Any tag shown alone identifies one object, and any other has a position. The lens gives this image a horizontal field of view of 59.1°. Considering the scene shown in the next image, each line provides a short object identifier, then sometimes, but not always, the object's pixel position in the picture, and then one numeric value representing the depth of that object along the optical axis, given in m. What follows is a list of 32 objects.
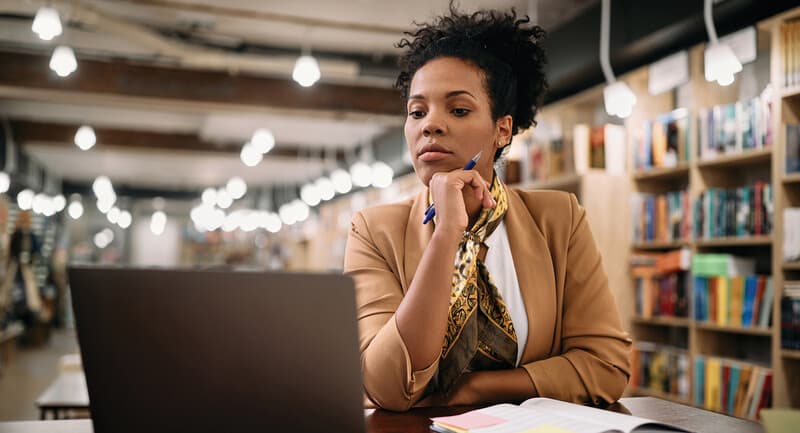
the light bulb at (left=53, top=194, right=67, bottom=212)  13.49
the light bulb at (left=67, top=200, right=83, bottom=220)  13.52
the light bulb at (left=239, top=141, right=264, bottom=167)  7.89
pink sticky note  1.07
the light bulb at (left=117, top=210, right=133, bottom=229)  17.38
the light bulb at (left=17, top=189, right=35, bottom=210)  11.65
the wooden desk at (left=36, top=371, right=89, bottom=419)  3.50
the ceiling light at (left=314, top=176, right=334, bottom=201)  10.34
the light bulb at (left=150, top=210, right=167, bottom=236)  19.30
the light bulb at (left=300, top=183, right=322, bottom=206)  10.87
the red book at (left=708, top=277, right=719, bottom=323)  4.28
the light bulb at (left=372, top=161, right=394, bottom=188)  7.82
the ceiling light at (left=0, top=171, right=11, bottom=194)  8.97
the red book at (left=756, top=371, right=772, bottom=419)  3.84
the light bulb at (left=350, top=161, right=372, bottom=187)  8.04
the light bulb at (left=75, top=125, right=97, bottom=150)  7.37
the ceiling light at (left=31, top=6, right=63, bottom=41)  4.10
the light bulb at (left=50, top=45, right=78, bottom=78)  4.75
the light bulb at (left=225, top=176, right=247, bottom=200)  11.47
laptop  0.82
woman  1.32
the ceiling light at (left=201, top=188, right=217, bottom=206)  13.48
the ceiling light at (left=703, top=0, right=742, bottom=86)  3.28
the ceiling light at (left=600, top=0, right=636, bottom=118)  3.95
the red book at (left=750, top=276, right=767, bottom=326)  3.96
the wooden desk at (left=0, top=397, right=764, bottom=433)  1.13
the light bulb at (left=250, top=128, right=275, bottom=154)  7.19
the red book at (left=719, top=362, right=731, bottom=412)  4.11
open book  1.04
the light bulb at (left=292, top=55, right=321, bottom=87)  4.97
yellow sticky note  1.03
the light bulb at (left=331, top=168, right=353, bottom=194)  8.82
